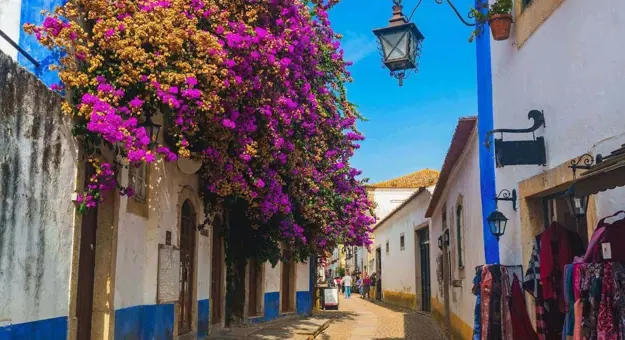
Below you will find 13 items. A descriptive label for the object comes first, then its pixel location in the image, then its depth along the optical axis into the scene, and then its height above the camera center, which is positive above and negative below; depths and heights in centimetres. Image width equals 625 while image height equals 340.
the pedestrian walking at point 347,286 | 3722 -100
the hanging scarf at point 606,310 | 427 -28
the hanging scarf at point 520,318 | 644 -51
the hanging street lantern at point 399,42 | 683 +247
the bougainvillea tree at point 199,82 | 709 +236
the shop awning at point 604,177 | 384 +58
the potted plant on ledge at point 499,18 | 697 +277
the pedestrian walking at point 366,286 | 3929 -105
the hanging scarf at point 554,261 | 576 +7
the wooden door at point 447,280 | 1481 -28
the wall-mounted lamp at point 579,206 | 499 +49
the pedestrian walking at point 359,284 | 4776 -121
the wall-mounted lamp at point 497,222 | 717 +53
